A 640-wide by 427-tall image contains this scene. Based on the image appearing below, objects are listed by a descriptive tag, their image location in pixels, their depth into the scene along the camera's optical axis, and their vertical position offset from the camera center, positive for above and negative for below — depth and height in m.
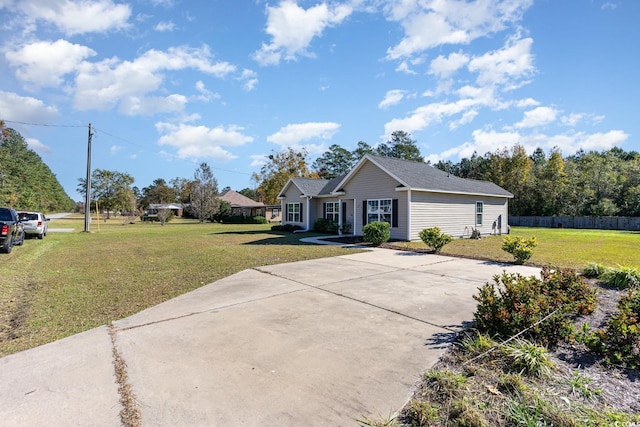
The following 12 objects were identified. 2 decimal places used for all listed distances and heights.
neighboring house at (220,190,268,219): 50.44 +0.92
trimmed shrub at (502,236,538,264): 9.61 -1.05
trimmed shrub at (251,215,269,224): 37.57 -1.05
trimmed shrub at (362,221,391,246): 14.45 -0.95
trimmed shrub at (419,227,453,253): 12.09 -0.98
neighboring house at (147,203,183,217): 62.13 +0.26
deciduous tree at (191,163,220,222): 38.88 +2.01
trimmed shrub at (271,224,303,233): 24.09 -1.26
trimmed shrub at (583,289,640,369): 3.06 -1.26
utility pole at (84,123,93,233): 23.25 +1.64
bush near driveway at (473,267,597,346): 3.60 -1.12
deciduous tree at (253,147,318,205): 40.66 +5.32
